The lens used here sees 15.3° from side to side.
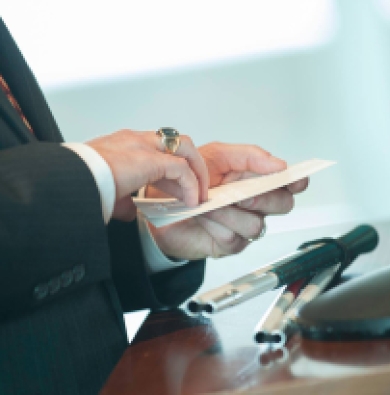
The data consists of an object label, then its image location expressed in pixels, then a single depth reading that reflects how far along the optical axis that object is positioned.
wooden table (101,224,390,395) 0.94
